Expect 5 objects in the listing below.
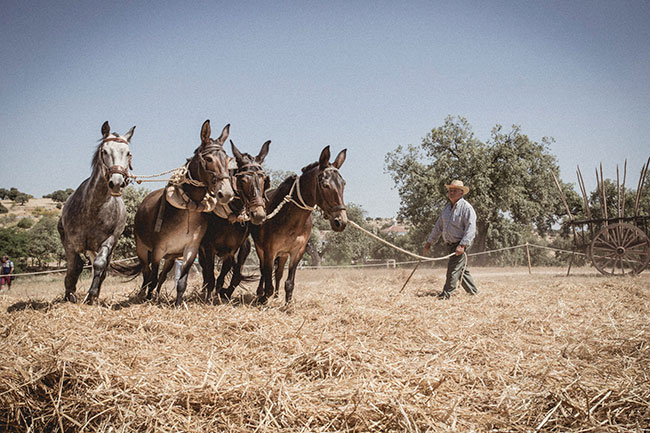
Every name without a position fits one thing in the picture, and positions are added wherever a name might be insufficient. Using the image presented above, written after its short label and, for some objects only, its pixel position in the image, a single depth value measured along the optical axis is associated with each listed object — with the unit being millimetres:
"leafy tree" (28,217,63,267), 26317
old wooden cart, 11492
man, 6676
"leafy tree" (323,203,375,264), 53375
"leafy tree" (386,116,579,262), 28578
